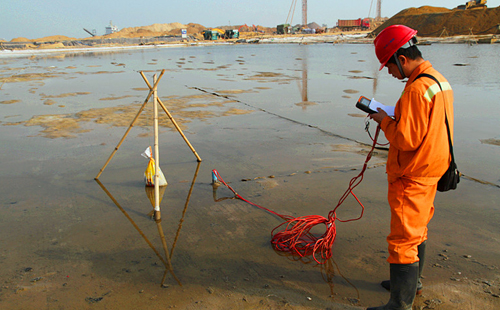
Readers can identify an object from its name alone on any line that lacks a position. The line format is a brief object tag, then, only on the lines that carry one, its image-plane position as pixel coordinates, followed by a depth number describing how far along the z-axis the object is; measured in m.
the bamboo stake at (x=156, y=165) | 3.93
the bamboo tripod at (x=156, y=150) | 3.94
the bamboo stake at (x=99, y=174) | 5.22
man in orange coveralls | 2.13
